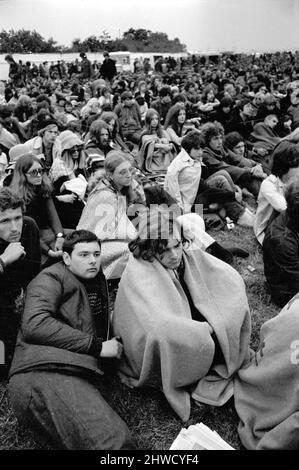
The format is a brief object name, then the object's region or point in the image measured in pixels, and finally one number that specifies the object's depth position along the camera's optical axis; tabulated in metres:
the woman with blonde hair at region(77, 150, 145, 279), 4.03
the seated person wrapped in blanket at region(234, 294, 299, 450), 2.26
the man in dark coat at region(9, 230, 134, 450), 2.27
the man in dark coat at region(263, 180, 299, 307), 3.62
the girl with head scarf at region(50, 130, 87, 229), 4.75
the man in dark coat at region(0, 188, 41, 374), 2.96
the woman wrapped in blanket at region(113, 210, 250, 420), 2.69
